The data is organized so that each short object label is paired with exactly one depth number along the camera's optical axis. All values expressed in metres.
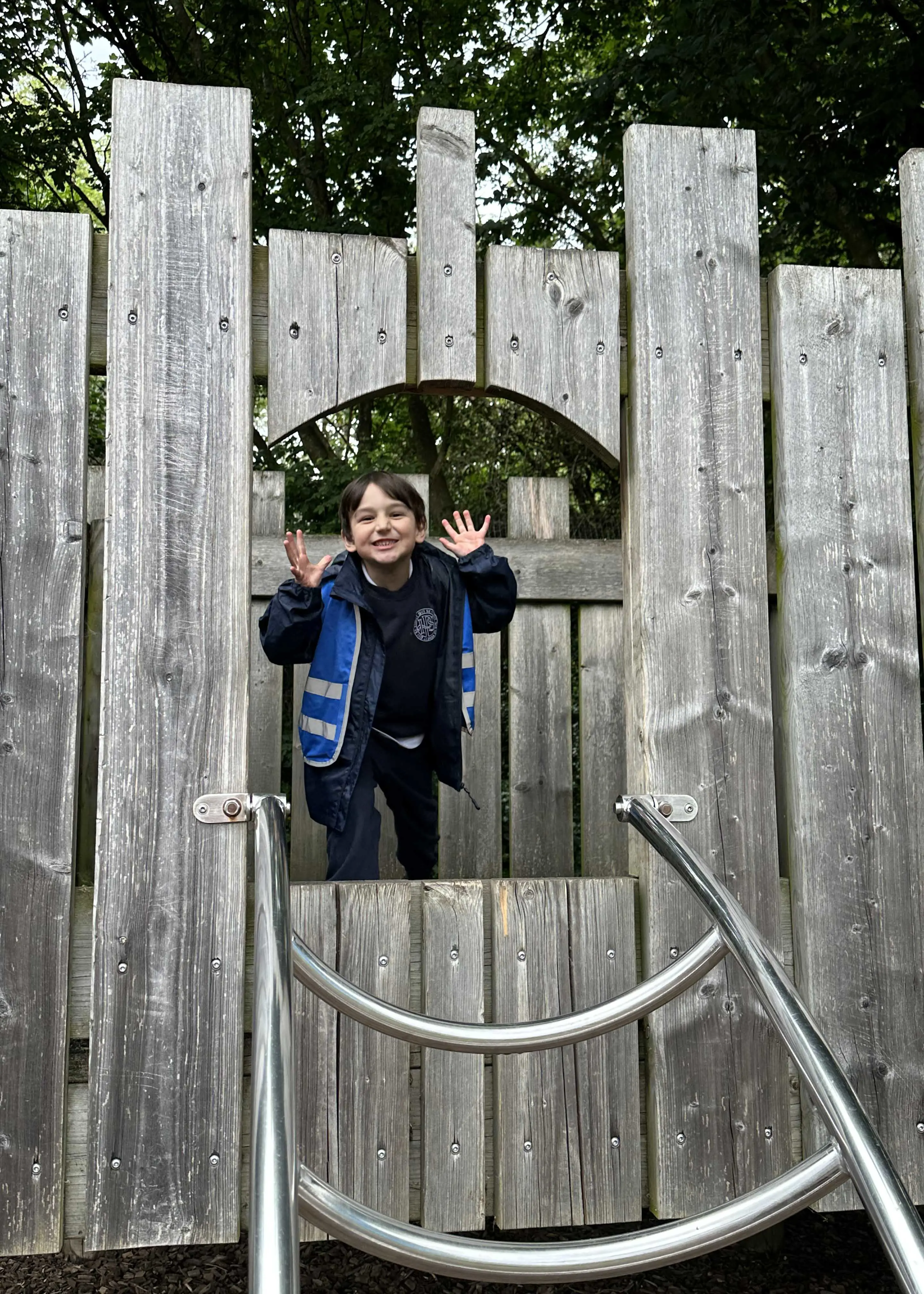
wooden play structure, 2.49
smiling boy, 3.30
